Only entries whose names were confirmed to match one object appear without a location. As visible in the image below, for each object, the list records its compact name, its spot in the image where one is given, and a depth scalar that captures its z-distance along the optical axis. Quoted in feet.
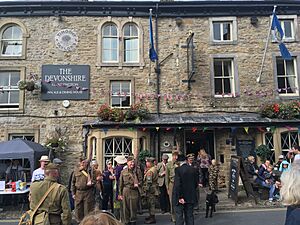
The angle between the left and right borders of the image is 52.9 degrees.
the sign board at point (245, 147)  43.96
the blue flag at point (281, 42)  41.30
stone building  44.11
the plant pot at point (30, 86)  43.65
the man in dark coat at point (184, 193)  21.85
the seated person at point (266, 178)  33.85
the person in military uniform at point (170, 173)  27.68
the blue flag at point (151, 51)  42.57
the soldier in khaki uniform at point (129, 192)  25.32
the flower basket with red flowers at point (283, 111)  42.98
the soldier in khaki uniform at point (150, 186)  26.66
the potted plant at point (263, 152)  41.09
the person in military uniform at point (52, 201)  14.16
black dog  27.91
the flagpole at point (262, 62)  43.77
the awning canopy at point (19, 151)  33.32
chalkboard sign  32.78
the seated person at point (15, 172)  37.17
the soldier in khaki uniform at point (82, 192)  24.54
